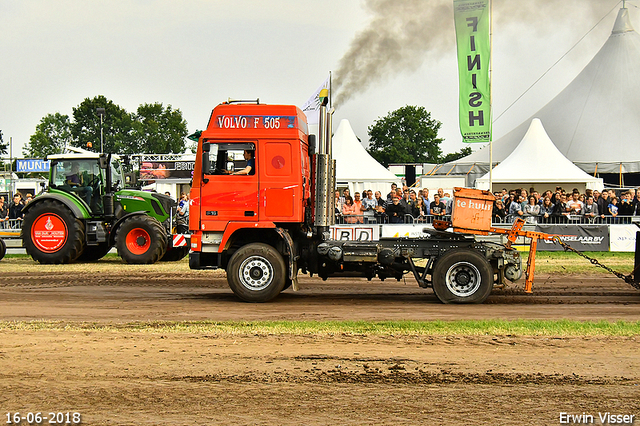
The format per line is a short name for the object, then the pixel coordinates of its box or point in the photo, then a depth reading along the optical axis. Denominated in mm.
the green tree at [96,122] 88875
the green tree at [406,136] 96000
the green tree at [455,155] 104112
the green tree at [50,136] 83456
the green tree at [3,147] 92812
